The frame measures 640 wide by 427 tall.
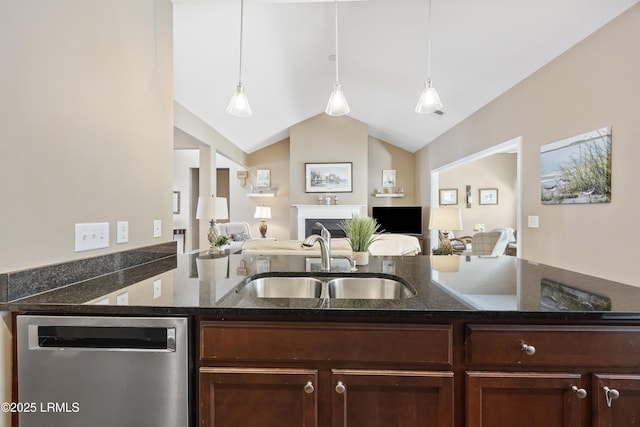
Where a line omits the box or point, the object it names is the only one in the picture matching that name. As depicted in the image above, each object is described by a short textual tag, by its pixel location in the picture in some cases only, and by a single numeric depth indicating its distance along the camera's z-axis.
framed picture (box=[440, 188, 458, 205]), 7.19
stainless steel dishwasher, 0.92
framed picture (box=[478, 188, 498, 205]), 7.04
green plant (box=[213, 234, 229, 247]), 3.36
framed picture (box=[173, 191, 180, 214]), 7.88
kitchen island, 0.92
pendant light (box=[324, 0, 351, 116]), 2.04
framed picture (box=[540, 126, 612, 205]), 2.25
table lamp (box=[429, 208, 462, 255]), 3.77
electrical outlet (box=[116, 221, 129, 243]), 1.48
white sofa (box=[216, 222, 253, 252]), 6.37
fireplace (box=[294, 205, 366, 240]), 6.79
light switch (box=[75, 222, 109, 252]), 1.25
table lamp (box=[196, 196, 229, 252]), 3.19
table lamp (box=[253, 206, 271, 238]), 7.21
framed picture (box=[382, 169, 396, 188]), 7.53
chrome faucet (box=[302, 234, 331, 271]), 1.55
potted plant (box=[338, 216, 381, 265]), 1.74
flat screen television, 6.84
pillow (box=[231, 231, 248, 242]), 6.49
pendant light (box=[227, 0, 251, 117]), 2.00
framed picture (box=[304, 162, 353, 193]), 6.92
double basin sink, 1.49
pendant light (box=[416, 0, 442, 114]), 2.03
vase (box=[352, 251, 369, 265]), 1.74
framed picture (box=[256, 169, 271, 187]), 7.66
